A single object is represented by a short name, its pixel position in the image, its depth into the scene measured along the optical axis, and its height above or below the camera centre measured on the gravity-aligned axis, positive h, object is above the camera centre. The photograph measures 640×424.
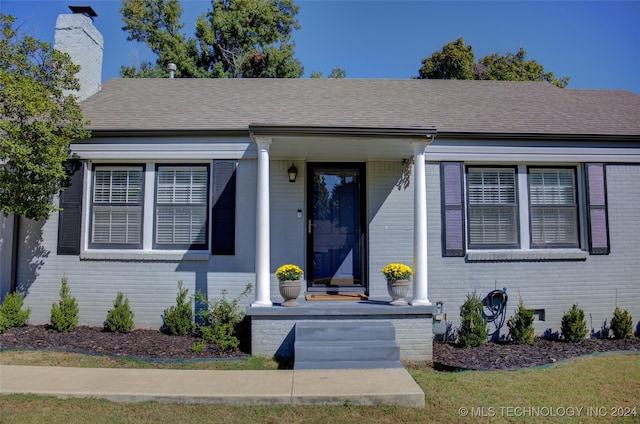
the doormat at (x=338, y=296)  7.24 -0.72
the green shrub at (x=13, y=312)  6.95 -0.94
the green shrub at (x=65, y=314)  7.04 -0.97
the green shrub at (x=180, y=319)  6.96 -1.03
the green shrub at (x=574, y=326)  7.07 -1.15
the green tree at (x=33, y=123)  6.42 +1.97
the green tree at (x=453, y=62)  20.48 +8.78
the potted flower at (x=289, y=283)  6.37 -0.43
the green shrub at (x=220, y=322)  6.39 -1.05
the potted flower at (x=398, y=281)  6.48 -0.41
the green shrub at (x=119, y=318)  7.10 -1.04
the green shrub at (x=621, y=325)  7.26 -1.16
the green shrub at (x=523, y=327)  6.93 -1.15
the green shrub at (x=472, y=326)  6.75 -1.11
